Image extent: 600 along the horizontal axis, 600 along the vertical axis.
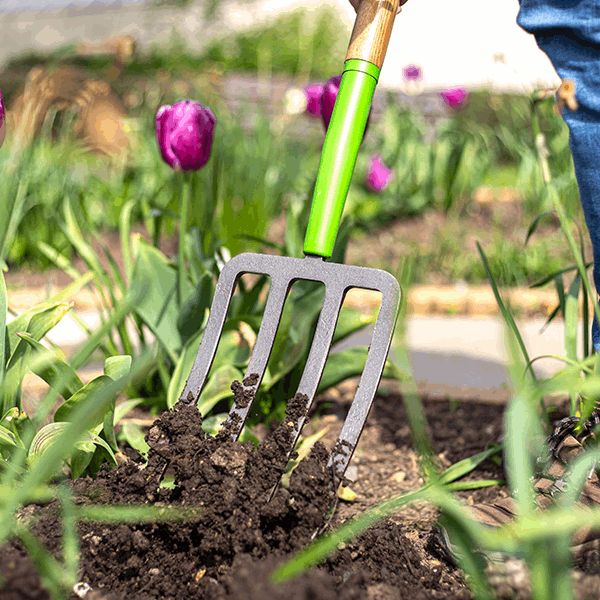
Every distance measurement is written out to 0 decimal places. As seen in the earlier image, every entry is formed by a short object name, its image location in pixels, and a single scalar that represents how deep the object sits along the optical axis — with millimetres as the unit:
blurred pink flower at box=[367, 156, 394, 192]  3787
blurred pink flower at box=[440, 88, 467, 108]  4004
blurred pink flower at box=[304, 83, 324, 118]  2066
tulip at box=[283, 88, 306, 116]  3602
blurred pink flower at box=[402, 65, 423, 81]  4168
